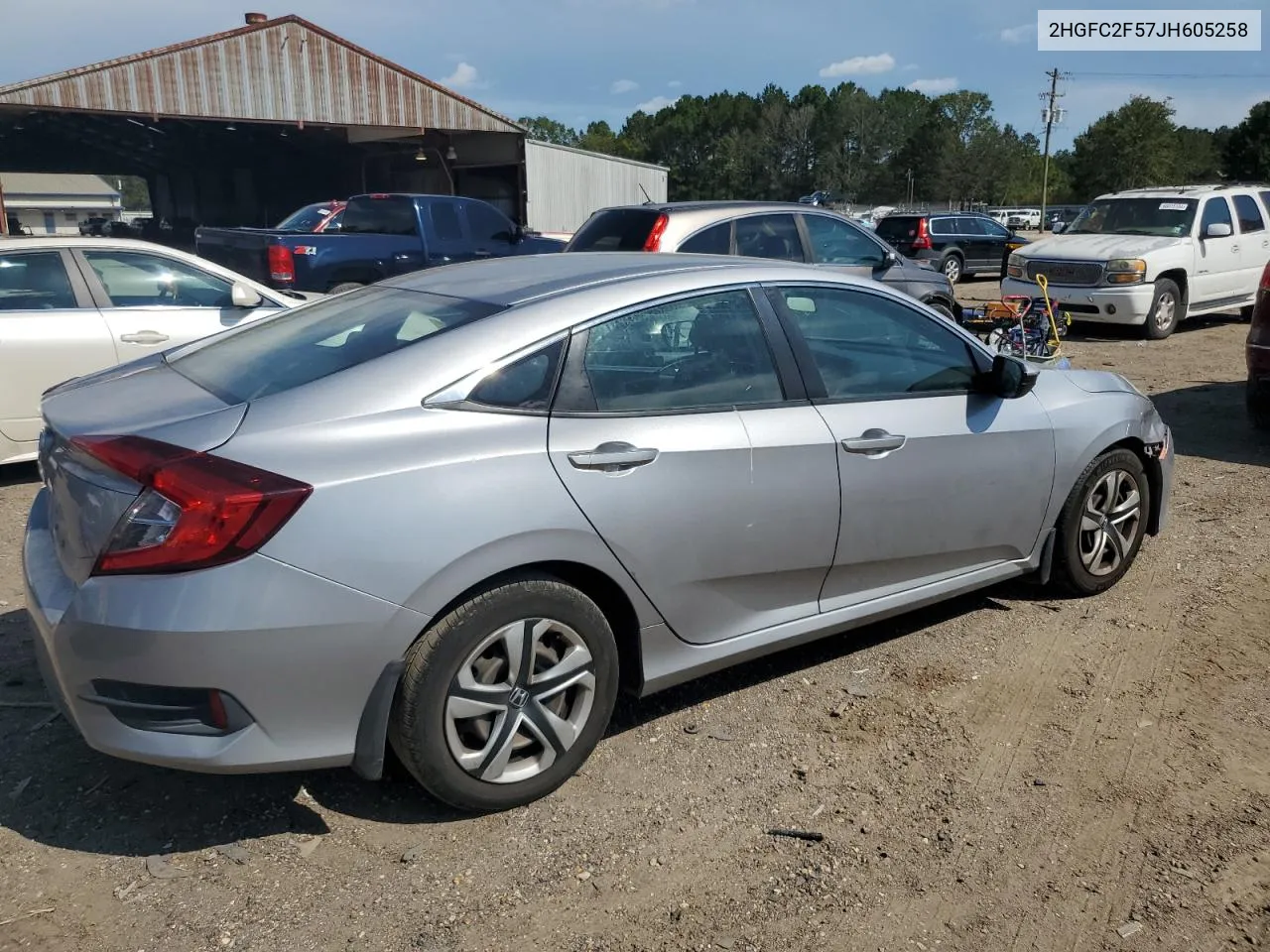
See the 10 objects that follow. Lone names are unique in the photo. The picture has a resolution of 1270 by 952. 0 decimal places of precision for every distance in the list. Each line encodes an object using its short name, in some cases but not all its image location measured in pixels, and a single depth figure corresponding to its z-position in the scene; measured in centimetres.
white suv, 1283
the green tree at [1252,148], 5775
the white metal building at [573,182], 2767
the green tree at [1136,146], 6278
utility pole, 6272
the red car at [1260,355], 739
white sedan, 631
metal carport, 2288
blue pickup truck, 1141
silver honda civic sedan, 260
